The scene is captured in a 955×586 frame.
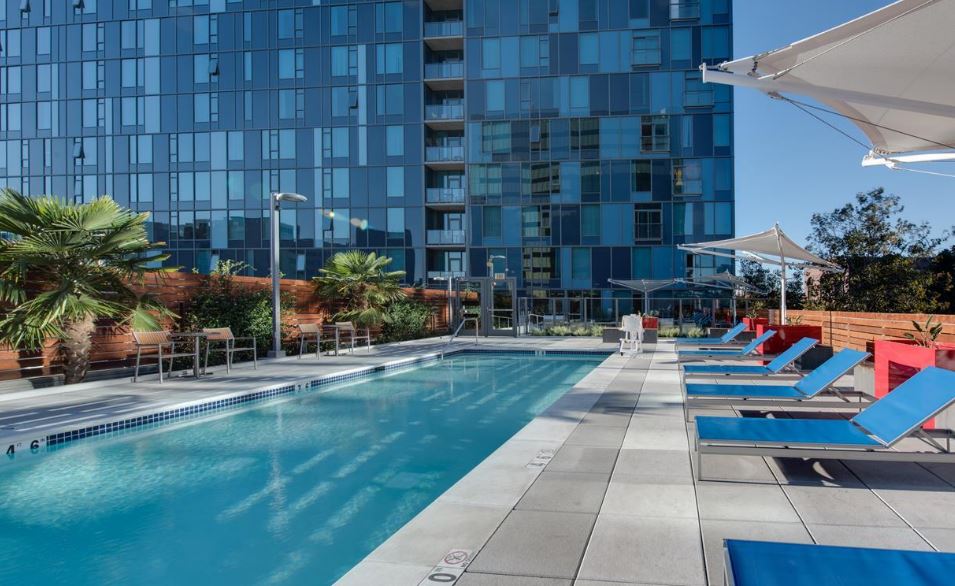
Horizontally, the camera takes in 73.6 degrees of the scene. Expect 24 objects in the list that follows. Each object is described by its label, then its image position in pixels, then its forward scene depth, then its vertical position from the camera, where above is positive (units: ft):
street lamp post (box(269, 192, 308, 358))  44.57 +0.99
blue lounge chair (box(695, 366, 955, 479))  13.19 -2.98
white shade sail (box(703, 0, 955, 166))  14.56 +6.33
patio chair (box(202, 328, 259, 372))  35.47 -2.28
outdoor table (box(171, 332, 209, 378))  34.63 -2.63
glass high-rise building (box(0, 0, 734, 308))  98.32 +28.78
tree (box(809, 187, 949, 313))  56.88 +4.33
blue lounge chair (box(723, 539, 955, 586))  7.14 -3.10
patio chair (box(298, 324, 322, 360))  46.50 -2.21
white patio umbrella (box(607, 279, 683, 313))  72.23 +1.94
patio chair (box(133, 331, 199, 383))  31.81 -1.88
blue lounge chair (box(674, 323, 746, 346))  42.47 -2.76
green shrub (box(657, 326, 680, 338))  70.49 -3.48
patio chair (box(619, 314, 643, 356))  48.47 -2.05
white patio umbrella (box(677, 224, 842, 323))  40.06 +3.57
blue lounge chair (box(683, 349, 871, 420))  18.81 -2.93
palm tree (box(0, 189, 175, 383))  28.40 +1.63
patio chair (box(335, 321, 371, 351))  51.03 -2.22
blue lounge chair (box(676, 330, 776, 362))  32.76 -2.84
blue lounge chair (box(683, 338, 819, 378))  24.99 -2.82
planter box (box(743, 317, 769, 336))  48.73 -1.69
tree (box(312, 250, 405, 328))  56.03 +1.48
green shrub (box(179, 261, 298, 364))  40.19 -0.32
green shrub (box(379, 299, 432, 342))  64.28 -1.93
